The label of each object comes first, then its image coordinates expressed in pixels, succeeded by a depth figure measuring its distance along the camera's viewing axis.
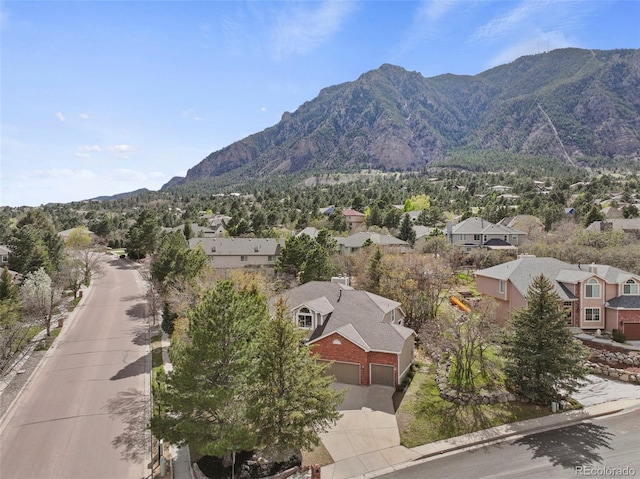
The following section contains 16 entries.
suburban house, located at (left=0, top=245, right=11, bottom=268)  56.32
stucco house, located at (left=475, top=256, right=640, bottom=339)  33.38
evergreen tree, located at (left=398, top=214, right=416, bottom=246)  73.84
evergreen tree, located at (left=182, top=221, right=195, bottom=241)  87.50
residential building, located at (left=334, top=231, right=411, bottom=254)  65.12
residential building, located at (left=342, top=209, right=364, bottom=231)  102.88
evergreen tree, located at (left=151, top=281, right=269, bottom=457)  16.11
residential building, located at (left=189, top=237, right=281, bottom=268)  62.38
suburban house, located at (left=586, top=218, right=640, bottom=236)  67.02
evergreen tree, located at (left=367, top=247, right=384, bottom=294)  38.71
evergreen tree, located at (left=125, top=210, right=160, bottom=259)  76.12
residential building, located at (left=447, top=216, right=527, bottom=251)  70.38
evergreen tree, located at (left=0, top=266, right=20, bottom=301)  39.00
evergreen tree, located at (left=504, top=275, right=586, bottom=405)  22.81
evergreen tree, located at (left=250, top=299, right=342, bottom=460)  16.41
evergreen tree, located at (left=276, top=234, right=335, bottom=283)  43.03
